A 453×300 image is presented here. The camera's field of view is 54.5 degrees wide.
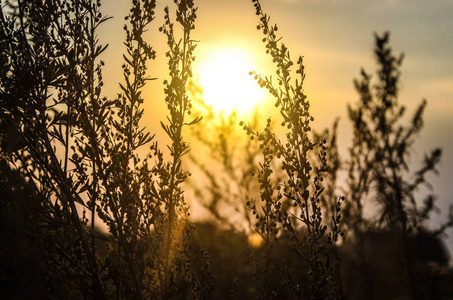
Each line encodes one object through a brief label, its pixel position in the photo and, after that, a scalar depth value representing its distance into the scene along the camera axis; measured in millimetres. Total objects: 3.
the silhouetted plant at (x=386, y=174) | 8273
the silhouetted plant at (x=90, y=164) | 4664
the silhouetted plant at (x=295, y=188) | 4676
